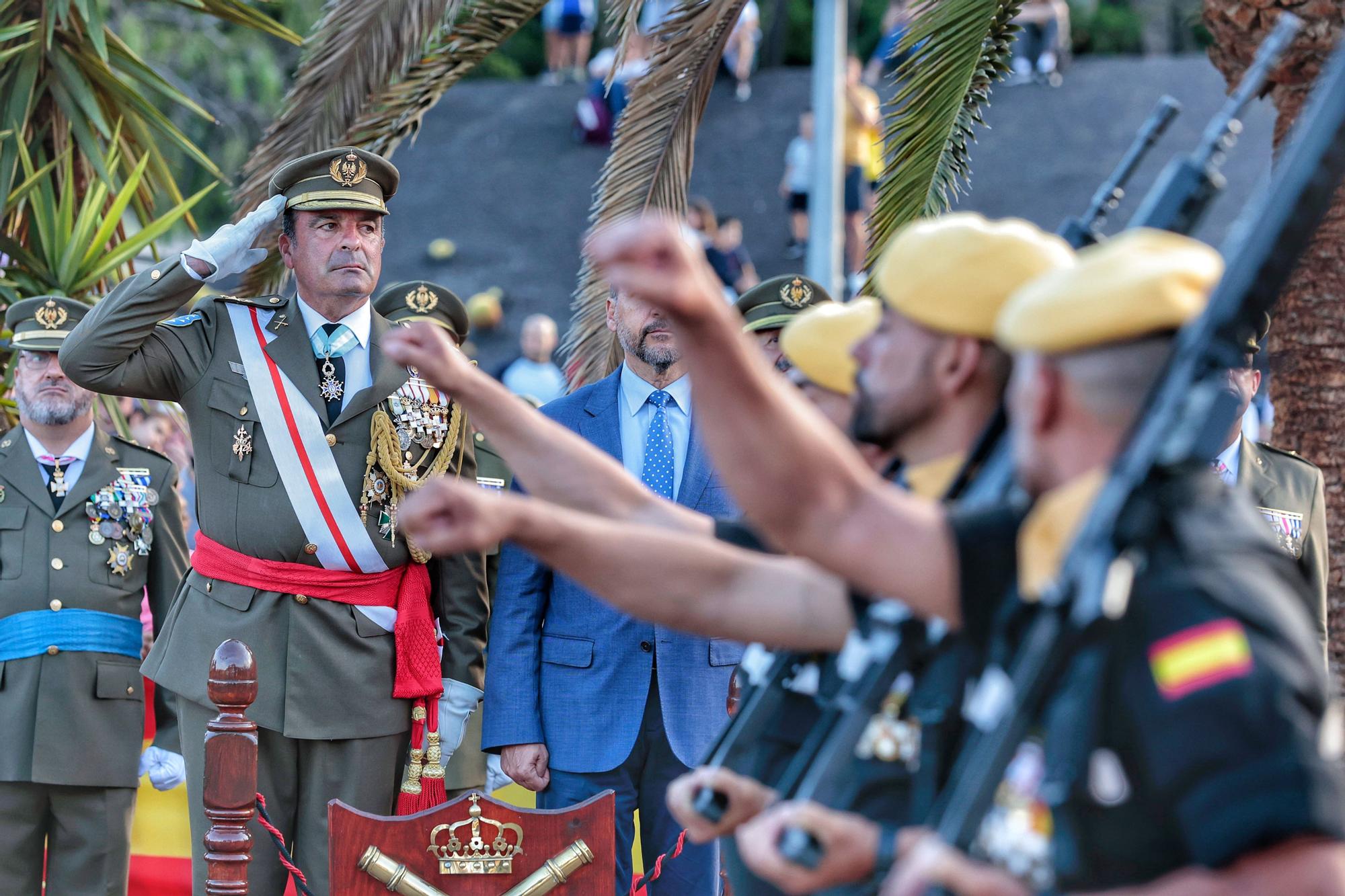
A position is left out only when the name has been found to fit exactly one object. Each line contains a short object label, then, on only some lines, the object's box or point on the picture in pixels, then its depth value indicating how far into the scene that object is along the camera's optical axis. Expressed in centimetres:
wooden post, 677
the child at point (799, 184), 2578
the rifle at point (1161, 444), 304
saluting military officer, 806
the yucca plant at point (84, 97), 1225
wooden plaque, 707
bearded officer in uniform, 952
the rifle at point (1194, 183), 402
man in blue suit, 805
